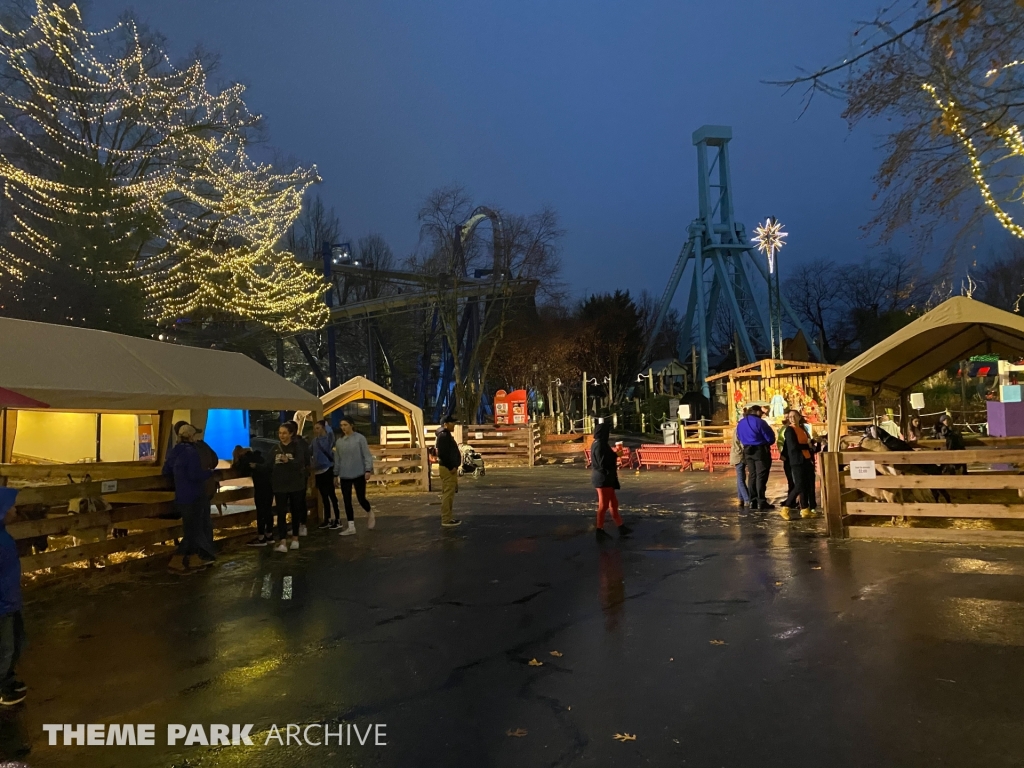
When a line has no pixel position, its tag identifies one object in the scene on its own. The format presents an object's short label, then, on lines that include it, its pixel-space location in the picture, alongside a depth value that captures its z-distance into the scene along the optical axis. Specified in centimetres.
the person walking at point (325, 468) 1195
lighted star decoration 3953
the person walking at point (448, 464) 1147
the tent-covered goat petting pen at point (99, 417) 820
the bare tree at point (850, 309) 5497
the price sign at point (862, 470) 948
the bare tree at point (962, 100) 776
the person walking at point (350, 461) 1158
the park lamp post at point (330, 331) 3709
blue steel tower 5312
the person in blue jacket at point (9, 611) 471
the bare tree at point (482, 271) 3231
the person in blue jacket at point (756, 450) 1226
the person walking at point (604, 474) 1050
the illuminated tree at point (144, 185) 1964
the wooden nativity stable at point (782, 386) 2614
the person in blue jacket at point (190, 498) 892
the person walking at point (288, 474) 1028
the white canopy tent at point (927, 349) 955
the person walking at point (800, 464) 1152
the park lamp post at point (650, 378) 4441
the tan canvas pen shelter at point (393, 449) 1791
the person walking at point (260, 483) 1047
